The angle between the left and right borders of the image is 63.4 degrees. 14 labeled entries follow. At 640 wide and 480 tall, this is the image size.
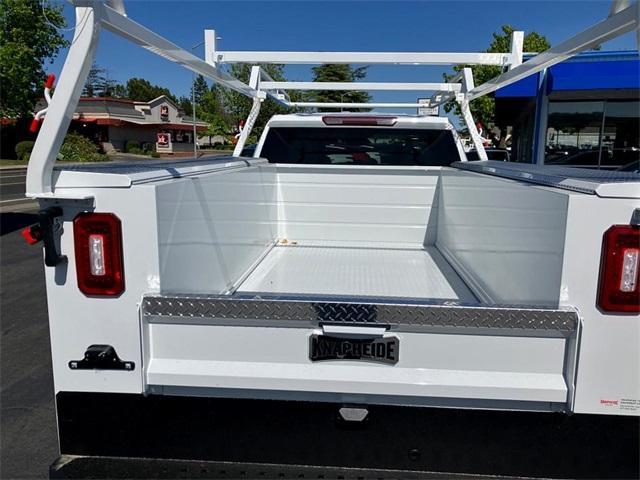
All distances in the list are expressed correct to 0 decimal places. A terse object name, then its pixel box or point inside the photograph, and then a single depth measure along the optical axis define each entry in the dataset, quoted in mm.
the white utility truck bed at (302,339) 1812
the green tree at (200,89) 83112
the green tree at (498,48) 28156
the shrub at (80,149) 26491
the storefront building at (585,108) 15844
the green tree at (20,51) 28000
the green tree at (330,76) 24805
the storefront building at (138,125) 50125
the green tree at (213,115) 44803
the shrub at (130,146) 53438
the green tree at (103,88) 68250
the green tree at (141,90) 97412
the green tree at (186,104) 87725
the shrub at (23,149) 36281
